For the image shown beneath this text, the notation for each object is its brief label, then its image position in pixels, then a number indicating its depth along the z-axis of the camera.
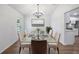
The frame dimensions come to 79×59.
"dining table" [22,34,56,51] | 1.74
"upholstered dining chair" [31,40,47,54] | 1.36
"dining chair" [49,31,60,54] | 1.95
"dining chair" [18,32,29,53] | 2.04
